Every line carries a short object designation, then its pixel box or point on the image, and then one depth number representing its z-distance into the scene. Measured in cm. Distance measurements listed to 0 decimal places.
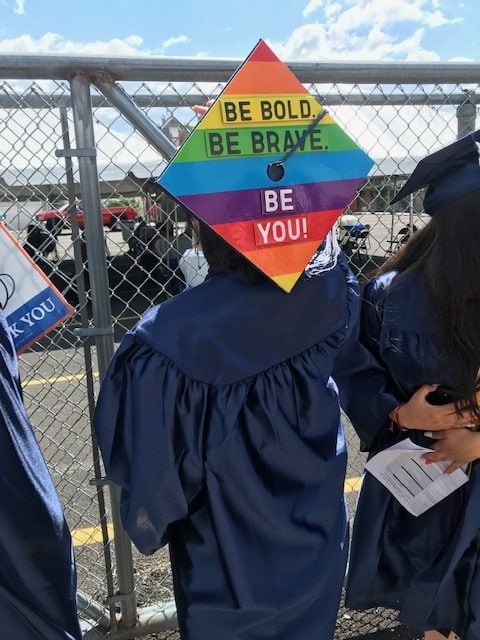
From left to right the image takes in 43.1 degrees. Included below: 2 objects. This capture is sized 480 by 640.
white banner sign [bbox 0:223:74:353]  154
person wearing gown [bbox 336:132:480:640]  150
